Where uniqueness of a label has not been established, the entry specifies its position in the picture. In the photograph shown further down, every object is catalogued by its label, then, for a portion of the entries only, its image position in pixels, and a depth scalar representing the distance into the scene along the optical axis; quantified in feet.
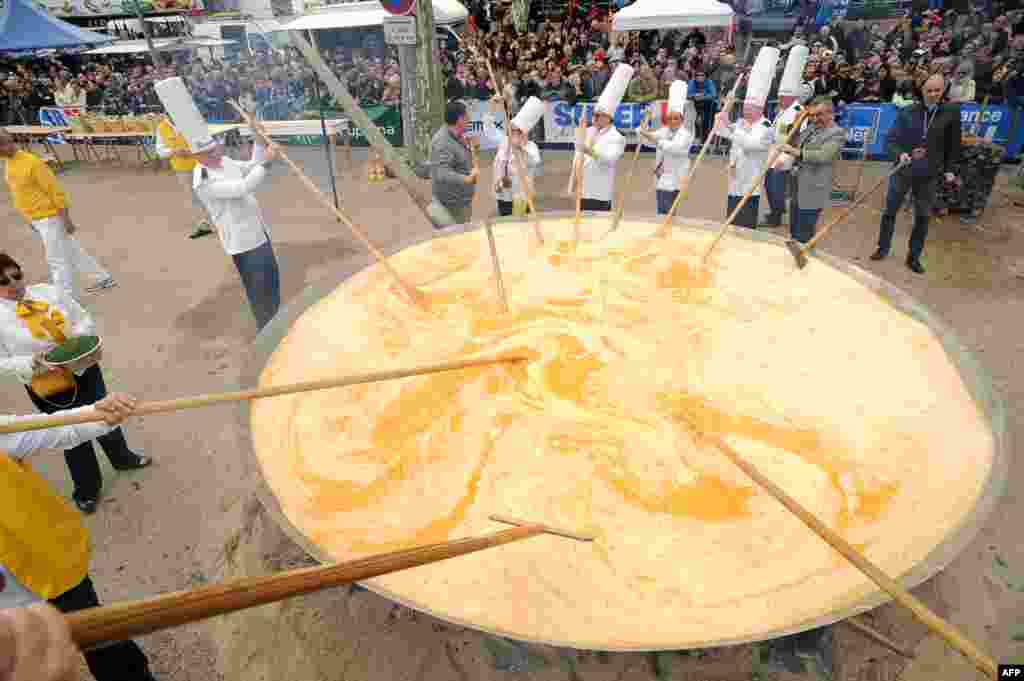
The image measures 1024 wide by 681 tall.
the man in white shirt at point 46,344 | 9.80
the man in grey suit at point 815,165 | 17.98
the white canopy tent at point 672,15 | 30.94
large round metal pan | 5.94
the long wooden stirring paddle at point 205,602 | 2.70
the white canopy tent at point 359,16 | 36.68
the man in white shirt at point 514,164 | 16.70
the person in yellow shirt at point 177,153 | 22.16
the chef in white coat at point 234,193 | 13.71
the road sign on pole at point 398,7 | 25.18
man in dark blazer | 18.04
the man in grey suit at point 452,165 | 17.70
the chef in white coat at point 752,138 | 15.66
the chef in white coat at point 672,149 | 18.06
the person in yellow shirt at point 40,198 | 18.01
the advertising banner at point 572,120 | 34.32
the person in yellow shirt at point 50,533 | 6.70
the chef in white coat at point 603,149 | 15.58
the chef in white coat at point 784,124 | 17.46
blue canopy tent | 45.75
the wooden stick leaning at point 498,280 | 10.94
